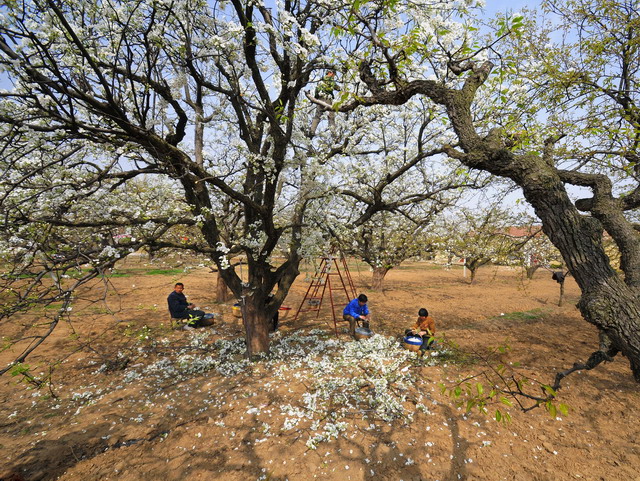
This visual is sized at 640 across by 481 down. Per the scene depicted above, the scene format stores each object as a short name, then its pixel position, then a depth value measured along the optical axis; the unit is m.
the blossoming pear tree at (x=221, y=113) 4.80
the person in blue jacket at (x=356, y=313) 9.23
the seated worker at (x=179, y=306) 8.84
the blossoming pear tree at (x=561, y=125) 2.83
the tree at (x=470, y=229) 15.06
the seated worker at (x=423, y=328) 7.94
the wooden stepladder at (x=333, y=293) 9.68
